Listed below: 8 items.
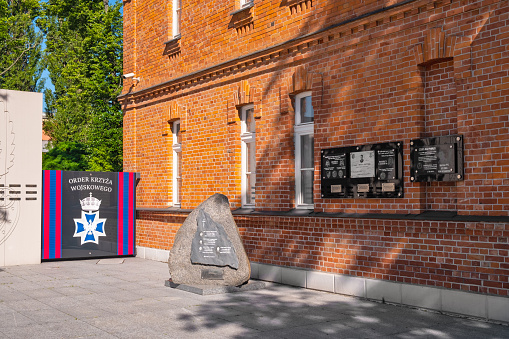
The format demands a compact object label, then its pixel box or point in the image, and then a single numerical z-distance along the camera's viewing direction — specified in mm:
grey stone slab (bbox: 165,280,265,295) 10047
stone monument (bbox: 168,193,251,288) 10539
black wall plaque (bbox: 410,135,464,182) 8422
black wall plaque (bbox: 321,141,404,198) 9312
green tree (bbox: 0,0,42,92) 36062
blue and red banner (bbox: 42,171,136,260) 15133
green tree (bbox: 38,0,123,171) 30859
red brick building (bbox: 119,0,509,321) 8164
